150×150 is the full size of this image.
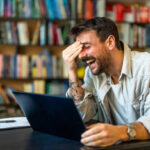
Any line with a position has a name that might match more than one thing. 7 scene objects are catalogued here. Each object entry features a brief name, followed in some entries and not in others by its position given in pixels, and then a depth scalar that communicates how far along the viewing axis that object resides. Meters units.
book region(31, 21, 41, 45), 3.42
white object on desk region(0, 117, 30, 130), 1.50
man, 1.66
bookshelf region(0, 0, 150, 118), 3.39
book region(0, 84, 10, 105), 3.44
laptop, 1.13
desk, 1.10
